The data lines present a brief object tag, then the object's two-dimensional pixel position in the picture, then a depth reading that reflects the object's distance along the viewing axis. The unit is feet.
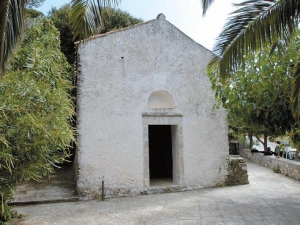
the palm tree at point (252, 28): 15.98
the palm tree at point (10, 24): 10.64
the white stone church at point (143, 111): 28.81
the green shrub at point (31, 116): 16.74
